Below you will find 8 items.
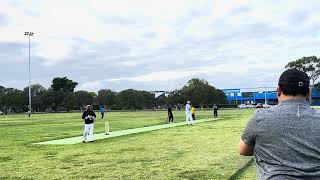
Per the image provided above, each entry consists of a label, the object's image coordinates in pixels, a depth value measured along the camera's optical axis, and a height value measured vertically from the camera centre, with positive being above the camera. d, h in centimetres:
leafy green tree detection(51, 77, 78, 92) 12234 +838
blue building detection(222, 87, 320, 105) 10784 +217
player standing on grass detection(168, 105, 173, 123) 2748 -77
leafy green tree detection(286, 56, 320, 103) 7936 +891
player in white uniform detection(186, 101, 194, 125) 2384 -84
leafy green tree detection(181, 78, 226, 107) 9550 +275
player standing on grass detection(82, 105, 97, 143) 1445 -63
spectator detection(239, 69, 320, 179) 233 -23
